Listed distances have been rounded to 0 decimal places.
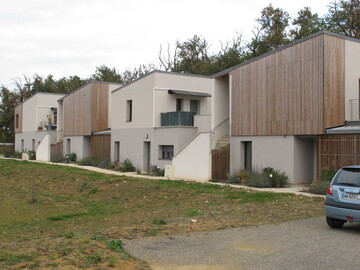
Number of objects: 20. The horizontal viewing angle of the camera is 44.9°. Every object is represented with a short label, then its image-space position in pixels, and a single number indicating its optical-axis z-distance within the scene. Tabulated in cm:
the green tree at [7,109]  6712
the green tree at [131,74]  6484
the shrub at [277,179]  1922
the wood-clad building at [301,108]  1802
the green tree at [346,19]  3580
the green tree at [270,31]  4275
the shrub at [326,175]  1747
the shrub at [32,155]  4541
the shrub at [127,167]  2972
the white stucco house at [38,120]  4788
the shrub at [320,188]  1634
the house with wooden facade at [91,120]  3606
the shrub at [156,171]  2619
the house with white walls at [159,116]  2666
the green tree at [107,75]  6669
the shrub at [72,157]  3944
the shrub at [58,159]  4012
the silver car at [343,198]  905
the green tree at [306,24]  3751
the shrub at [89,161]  3492
